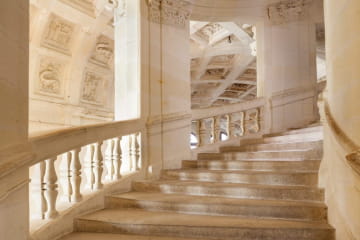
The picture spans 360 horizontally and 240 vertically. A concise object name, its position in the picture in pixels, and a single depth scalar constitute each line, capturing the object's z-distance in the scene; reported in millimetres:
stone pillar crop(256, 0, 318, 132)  6270
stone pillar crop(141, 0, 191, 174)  4793
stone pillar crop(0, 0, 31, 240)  1878
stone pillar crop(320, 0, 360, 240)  1769
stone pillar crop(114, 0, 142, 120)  4621
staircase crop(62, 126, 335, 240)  2674
